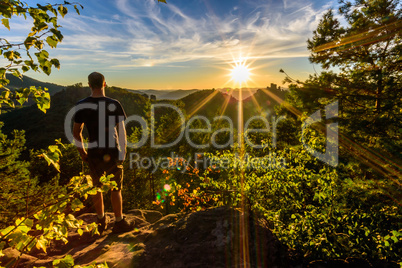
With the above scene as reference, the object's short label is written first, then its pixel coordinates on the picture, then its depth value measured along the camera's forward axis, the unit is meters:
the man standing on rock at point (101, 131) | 3.40
